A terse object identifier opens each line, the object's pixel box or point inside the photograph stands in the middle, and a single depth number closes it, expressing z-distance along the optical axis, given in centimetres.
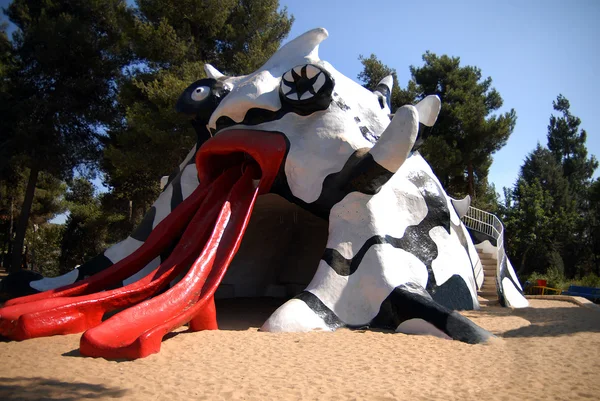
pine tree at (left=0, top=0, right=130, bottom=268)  1280
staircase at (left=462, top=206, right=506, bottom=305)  894
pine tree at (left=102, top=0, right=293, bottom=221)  1146
